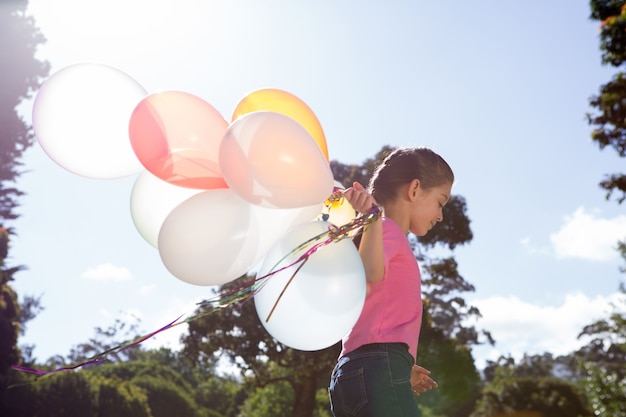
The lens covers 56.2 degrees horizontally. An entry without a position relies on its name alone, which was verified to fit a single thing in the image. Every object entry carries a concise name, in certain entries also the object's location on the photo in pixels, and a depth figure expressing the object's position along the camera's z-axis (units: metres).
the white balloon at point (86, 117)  2.21
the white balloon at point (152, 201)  2.20
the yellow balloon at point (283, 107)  2.16
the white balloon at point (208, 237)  1.92
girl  1.83
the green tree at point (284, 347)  13.45
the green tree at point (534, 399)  16.25
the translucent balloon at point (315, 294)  1.76
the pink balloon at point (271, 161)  1.82
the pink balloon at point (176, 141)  2.07
